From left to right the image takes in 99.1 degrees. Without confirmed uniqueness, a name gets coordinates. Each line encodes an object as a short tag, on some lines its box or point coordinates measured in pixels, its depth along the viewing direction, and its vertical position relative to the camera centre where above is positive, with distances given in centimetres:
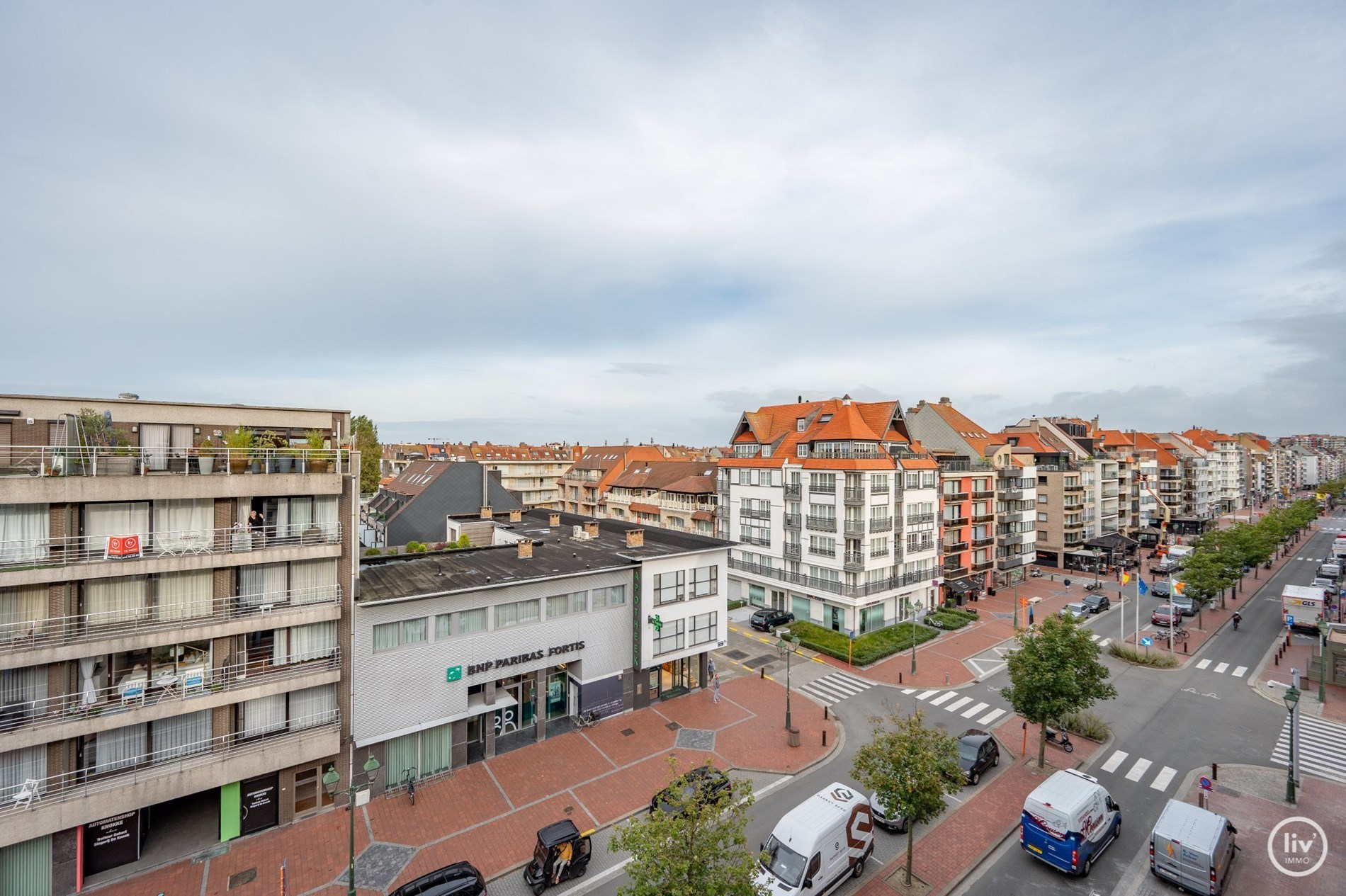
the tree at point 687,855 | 1397 -1007
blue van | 1909 -1280
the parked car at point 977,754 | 2517 -1357
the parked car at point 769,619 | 4756 -1411
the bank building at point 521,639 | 2477 -940
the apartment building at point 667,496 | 6469 -554
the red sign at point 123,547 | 1925 -328
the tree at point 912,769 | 1822 -1040
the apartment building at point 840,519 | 4644 -591
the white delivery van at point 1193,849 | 1789 -1276
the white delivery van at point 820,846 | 1770 -1278
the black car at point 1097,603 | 5319 -1426
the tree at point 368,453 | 5994 -32
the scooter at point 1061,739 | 2773 -1430
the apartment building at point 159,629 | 1848 -624
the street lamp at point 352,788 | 1610 -929
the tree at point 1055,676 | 2497 -998
